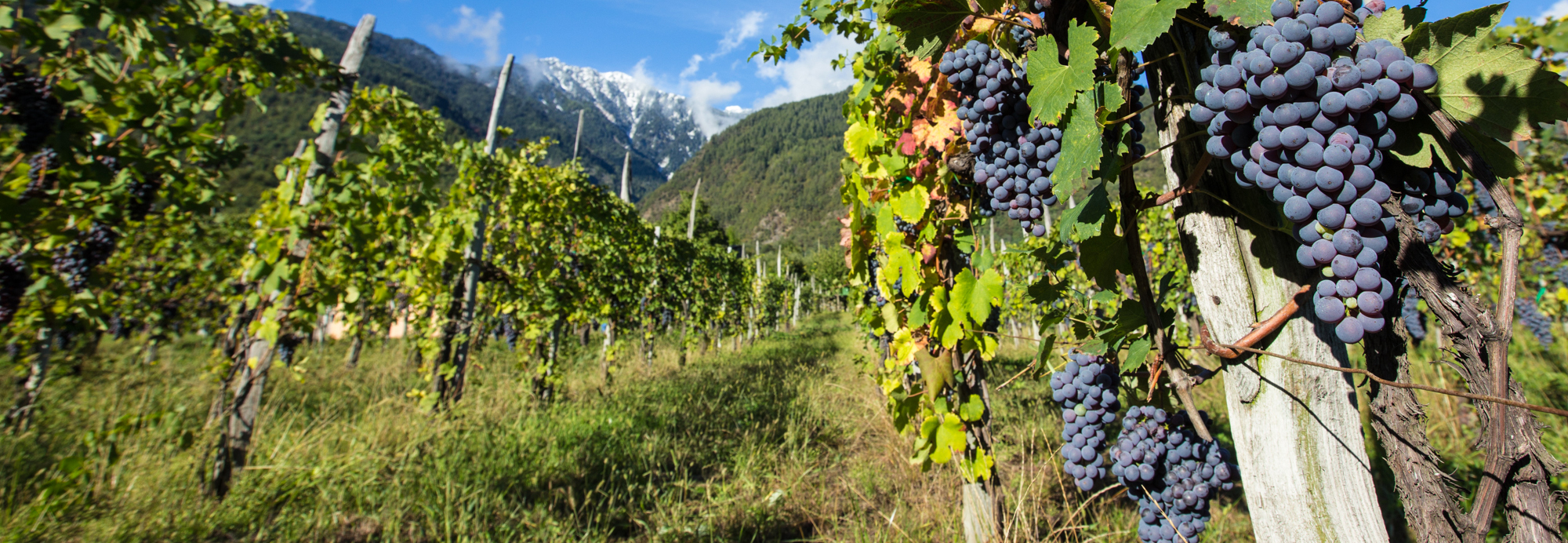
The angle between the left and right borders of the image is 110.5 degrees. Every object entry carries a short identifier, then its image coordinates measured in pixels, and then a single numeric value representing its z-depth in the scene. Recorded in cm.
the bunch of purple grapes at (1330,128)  60
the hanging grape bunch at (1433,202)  66
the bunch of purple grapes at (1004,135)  118
